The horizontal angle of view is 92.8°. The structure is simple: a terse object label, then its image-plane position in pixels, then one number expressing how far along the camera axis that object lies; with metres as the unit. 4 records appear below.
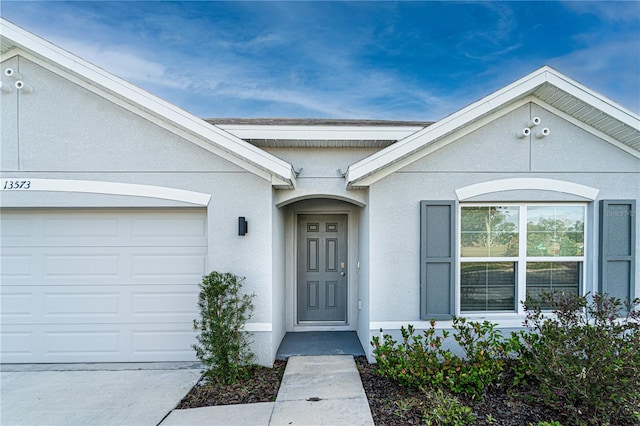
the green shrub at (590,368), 3.43
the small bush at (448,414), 3.54
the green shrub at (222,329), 4.59
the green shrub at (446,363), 4.21
